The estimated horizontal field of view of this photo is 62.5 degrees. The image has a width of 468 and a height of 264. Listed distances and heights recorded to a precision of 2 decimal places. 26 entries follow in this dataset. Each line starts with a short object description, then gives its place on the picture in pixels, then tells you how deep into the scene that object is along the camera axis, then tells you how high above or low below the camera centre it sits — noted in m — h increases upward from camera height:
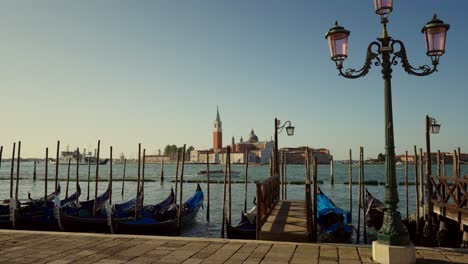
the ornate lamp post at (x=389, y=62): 4.93 +1.37
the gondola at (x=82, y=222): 13.23 -2.10
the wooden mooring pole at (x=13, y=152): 21.02 +0.46
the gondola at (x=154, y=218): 12.85 -2.00
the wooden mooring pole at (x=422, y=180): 13.09 -0.53
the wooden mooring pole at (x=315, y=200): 8.61 -0.81
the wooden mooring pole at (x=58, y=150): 21.58 +0.62
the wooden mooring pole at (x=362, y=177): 13.10 -0.49
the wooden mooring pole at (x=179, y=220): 13.64 -2.03
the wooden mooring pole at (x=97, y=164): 15.55 -0.12
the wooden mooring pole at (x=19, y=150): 20.95 +0.56
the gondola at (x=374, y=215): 14.22 -1.88
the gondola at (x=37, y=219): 13.87 -2.11
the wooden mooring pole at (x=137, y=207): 13.76 -1.63
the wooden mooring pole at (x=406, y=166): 15.37 -0.03
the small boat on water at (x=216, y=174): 66.62 -1.88
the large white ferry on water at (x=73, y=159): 125.04 +0.73
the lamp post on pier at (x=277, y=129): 12.98 +1.14
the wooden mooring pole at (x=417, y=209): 12.44 -1.41
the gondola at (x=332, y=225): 11.58 -1.84
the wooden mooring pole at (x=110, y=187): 16.92 -1.11
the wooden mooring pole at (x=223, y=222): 13.45 -2.09
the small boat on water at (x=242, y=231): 11.45 -2.00
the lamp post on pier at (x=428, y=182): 11.26 -0.50
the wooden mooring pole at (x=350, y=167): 15.91 -0.11
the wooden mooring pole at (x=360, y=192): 13.44 -1.23
